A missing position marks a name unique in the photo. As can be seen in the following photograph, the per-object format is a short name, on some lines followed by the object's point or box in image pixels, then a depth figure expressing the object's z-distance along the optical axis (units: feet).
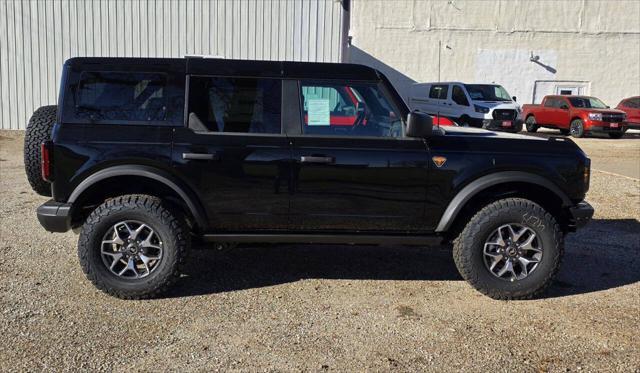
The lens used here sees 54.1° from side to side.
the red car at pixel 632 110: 81.87
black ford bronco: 15.42
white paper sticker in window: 16.06
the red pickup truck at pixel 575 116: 73.05
